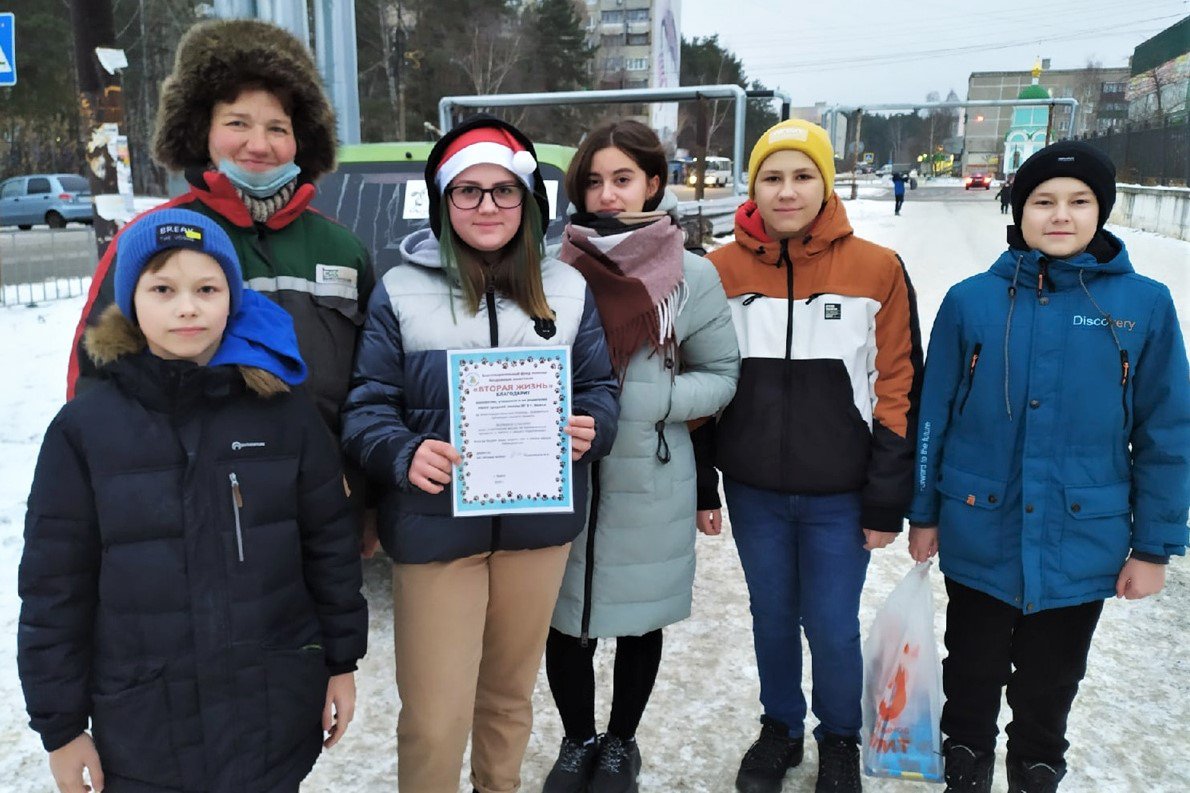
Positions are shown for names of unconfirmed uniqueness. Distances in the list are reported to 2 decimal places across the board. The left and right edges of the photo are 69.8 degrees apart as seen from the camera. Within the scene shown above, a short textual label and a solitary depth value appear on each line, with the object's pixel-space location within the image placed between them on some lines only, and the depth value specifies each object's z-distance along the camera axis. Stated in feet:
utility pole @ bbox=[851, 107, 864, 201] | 130.00
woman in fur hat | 6.79
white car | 137.69
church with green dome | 160.15
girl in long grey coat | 7.60
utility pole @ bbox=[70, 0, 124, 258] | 20.68
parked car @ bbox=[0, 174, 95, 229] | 74.74
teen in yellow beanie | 7.91
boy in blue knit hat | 5.38
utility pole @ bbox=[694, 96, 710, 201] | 28.50
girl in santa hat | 6.68
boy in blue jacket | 7.11
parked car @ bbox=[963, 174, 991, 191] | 179.51
